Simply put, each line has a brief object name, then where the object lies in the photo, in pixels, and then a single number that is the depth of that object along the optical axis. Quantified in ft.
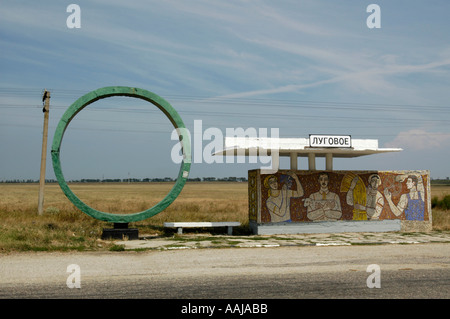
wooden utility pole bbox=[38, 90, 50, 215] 73.82
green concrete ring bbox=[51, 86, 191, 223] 48.39
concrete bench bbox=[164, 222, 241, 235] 54.80
